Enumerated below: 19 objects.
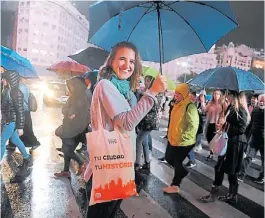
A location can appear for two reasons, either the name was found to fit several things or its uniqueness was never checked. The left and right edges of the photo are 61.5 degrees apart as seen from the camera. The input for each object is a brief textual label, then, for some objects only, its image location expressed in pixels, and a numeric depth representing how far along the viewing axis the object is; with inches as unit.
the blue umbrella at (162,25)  81.7
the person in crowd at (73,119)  141.6
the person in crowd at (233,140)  128.0
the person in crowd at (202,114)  238.2
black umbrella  224.3
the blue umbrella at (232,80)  133.8
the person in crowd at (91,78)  182.3
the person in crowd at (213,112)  197.7
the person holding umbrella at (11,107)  142.4
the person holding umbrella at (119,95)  55.9
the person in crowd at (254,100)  199.7
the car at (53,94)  490.6
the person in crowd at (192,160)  192.9
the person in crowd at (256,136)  180.1
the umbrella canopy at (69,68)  259.4
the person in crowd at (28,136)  190.7
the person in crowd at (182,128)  133.6
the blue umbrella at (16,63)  153.6
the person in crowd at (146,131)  169.1
